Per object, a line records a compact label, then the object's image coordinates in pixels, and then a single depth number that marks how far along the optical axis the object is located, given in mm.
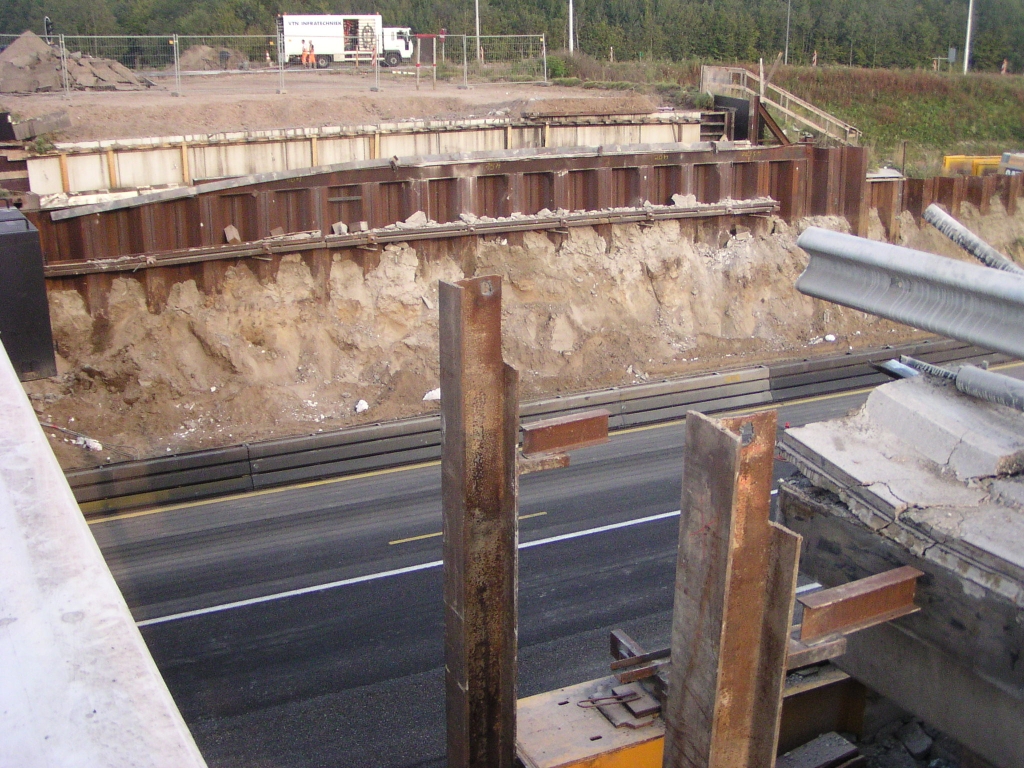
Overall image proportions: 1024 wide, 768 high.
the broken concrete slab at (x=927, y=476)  4410
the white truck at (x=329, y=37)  36344
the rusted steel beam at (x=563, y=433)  4199
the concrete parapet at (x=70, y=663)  1999
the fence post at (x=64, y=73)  21581
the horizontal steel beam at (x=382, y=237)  13852
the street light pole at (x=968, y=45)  48469
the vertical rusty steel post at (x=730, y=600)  3357
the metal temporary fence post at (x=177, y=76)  22344
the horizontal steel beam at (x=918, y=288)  3783
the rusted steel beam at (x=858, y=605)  3625
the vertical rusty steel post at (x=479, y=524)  4074
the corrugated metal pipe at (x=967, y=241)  4309
